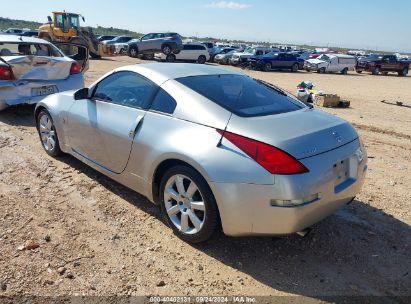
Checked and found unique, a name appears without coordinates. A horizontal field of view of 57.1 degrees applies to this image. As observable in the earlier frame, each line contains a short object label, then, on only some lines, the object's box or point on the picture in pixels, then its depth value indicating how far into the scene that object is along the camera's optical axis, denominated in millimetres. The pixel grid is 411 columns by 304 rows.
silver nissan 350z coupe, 2852
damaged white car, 7094
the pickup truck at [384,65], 34062
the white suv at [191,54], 30375
